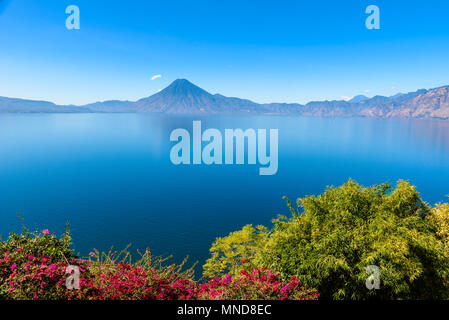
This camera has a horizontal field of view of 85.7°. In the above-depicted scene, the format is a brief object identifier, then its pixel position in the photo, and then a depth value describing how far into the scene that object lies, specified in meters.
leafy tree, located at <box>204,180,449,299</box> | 13.25
